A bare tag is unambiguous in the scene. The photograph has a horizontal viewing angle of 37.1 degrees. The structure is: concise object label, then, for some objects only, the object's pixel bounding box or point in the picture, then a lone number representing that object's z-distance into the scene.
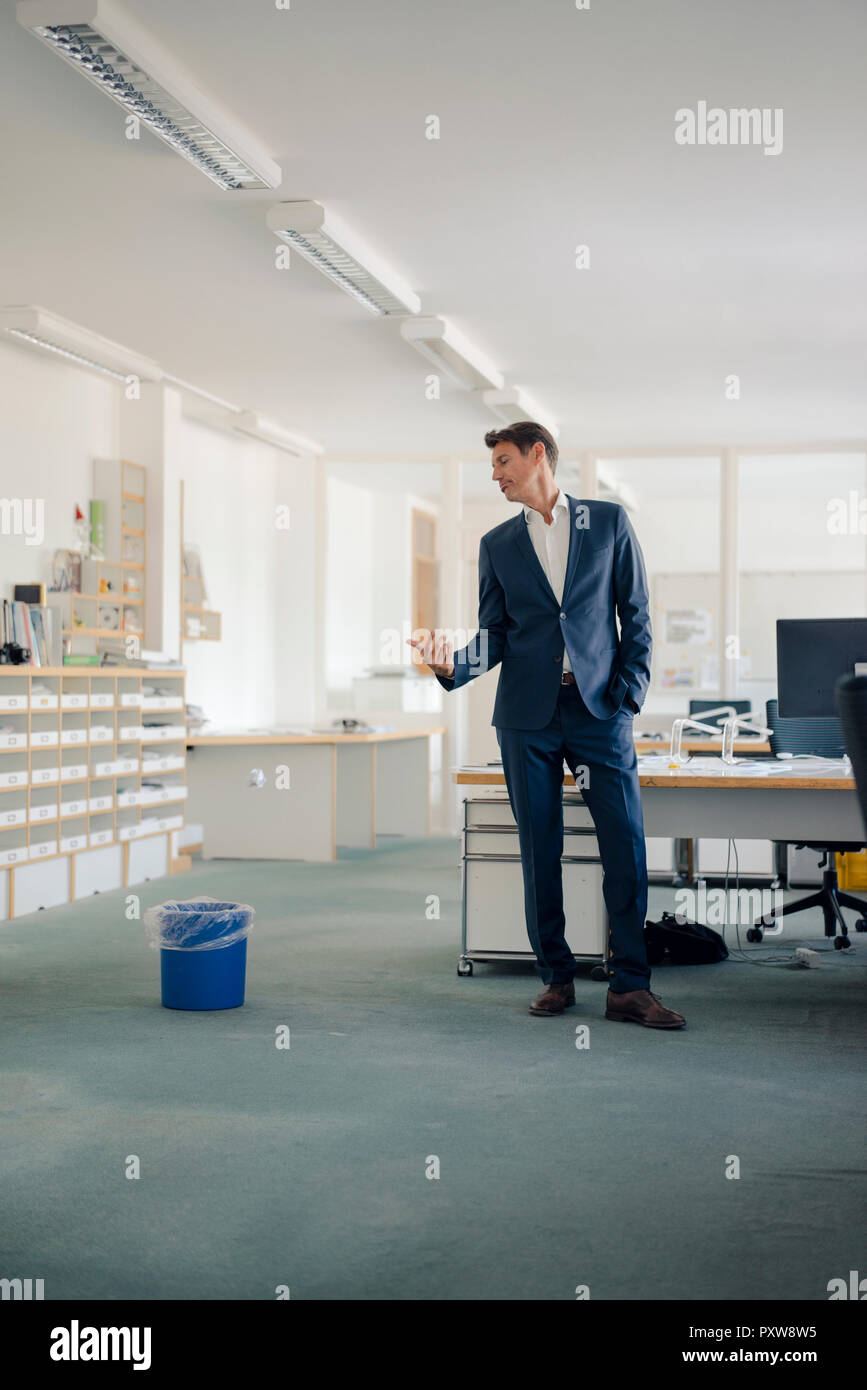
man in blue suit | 3.69
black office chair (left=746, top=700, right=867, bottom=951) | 5.19
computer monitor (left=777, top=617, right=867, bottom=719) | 4.33
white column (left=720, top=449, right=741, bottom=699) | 9.44
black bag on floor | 4.81
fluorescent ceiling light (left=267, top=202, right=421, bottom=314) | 4.91
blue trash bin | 4.01
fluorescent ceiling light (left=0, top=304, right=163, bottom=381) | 6.25
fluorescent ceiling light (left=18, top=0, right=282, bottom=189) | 3.43
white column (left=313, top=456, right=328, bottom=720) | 10.06
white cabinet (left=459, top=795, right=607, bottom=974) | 4.30
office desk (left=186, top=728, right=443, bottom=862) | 7.88
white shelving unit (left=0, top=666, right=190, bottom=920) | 5.98
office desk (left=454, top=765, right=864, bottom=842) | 4.12
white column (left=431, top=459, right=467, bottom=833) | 9.81
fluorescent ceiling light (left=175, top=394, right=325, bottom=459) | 8.28
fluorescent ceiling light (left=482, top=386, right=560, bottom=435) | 7.78
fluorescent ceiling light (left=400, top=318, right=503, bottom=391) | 6.42
